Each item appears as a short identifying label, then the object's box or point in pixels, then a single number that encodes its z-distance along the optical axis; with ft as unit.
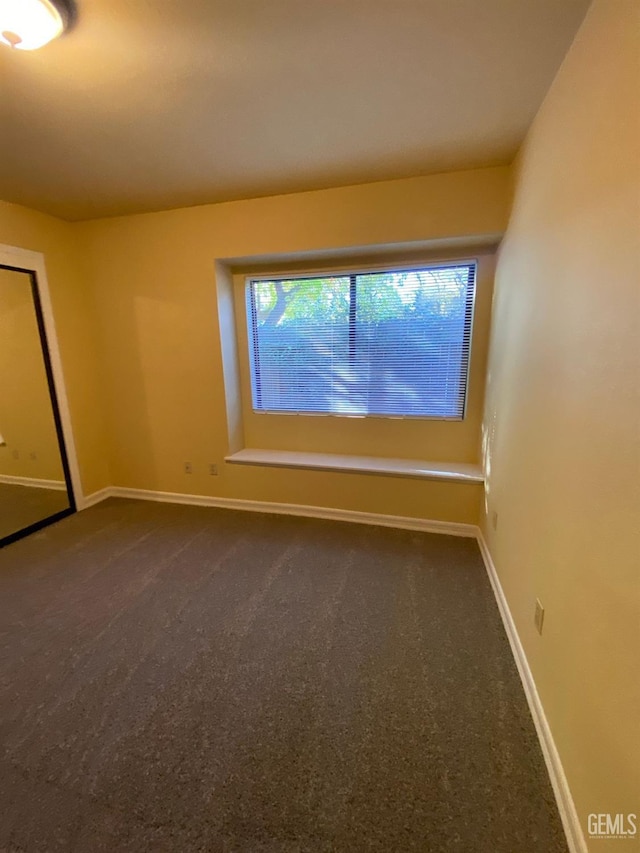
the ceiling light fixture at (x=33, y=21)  3.69
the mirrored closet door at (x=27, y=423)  9.84
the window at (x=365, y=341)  9.12
